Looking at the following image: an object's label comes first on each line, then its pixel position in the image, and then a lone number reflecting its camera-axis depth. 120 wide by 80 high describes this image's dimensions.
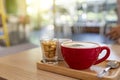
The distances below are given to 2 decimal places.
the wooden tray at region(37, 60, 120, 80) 0.58
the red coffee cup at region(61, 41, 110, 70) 0.60
